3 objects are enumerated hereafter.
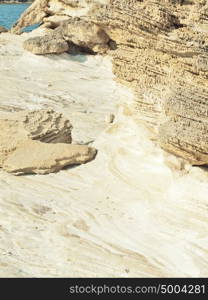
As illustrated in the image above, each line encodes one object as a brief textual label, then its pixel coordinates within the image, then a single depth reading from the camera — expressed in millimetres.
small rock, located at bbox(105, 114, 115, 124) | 11528
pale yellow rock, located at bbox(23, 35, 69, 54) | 16656
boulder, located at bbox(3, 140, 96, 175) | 8602
